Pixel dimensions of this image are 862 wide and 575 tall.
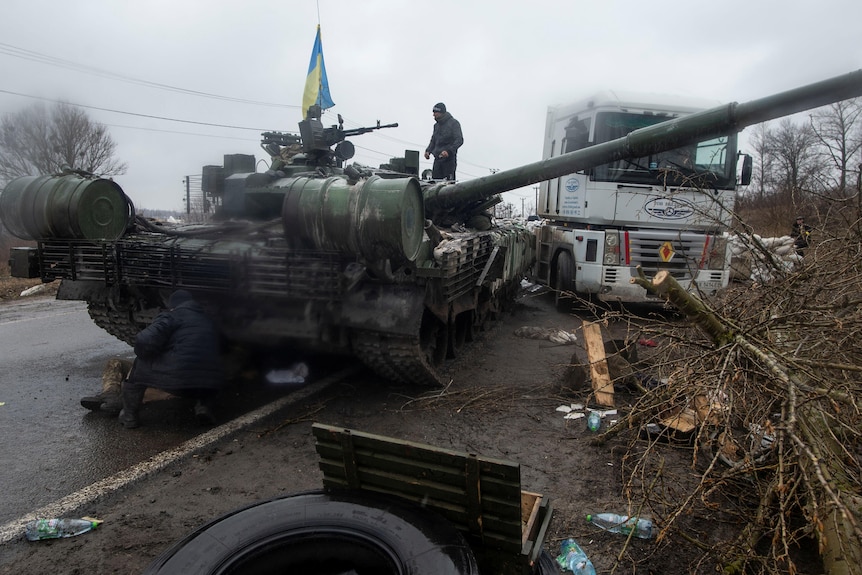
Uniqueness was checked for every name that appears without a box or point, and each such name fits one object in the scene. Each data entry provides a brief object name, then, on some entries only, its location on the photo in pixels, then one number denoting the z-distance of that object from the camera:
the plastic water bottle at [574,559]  2.60
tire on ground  2.04
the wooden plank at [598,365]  4.89
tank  4.14
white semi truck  8.32
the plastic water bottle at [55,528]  2.91
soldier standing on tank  8.78
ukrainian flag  13.48
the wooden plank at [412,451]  2.13
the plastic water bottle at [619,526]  2.90
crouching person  4.29
